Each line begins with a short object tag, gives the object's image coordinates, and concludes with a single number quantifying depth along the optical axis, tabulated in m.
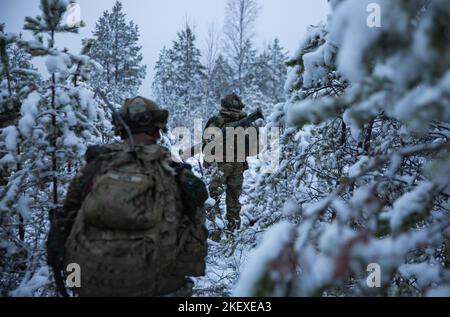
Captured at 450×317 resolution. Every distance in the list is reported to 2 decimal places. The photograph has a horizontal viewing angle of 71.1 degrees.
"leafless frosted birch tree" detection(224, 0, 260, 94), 27.64
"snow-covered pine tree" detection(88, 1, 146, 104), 25.55
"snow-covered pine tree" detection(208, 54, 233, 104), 33.56
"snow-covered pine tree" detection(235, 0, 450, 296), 1.17
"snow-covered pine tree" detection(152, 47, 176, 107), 30.91
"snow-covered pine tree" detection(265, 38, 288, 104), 36.78
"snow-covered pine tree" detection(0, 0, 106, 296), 2.98
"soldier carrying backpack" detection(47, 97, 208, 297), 2.31
